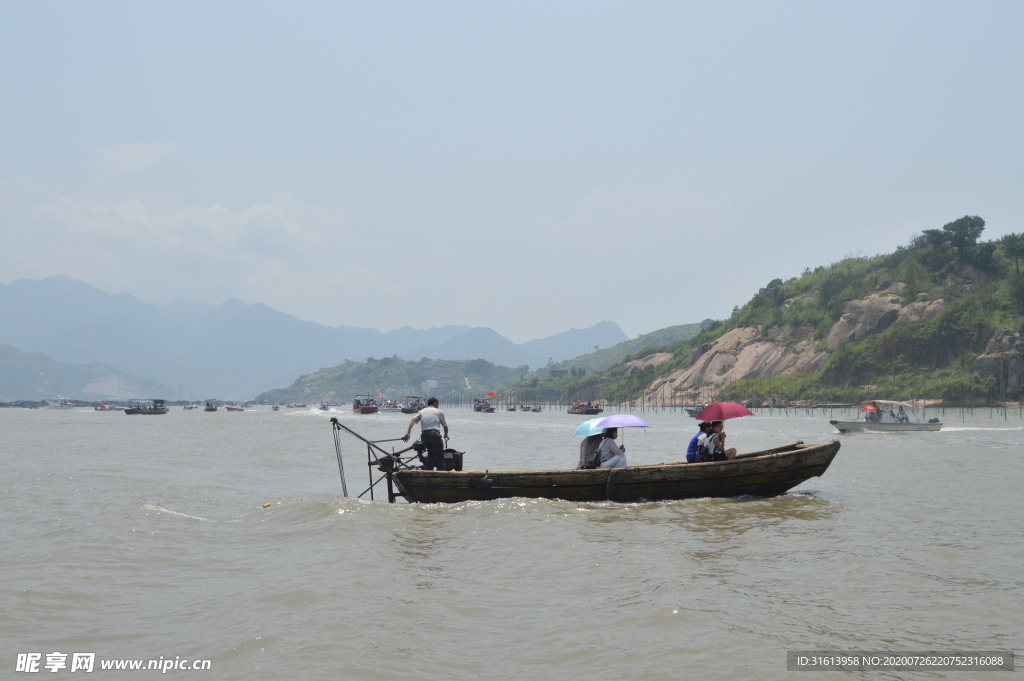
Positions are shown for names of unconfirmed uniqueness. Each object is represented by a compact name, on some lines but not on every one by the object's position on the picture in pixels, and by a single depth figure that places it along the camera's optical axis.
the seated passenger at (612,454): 16.59
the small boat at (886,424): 46.34
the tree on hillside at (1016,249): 111.51
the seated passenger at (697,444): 17.00
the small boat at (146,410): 117.31
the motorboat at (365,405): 129.38
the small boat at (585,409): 108.06
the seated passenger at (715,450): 16.75
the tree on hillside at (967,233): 119.62
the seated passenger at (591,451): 16.98
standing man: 16.95
